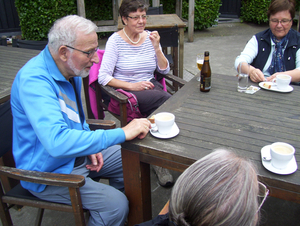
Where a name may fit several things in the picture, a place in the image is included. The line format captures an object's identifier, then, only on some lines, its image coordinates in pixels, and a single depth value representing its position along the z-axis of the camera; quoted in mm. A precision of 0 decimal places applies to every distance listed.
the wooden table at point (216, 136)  1335
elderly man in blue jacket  1346
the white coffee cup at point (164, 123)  1460
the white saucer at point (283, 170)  1197
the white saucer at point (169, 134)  1470
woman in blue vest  2383
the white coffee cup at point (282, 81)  2039
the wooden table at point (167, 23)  3607
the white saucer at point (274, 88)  2037
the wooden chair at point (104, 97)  2256
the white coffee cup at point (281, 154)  1183
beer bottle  2039
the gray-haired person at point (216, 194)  743
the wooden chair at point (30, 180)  1349
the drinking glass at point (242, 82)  2090
